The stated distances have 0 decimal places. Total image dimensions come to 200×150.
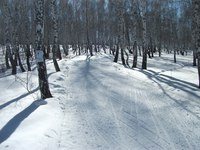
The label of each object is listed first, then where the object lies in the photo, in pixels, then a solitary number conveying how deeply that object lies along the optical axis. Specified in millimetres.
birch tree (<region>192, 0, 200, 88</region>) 8316
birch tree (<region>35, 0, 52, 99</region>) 6373
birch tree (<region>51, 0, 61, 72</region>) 11495
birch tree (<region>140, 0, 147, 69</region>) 12792
